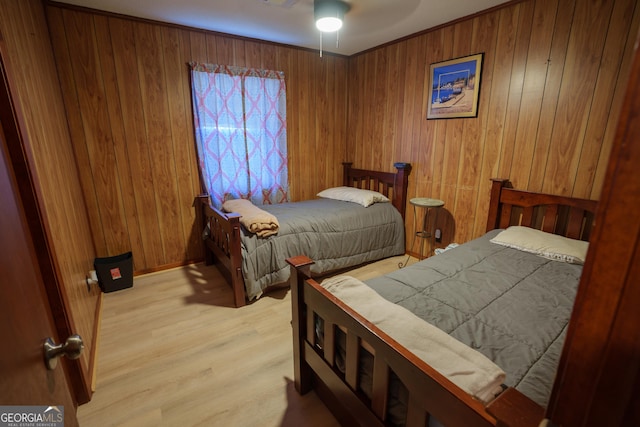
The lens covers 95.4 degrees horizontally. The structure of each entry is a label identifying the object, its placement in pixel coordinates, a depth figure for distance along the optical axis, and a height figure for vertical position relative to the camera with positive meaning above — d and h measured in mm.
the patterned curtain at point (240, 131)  3074 +110
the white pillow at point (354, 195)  3340 -645
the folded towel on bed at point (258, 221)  2451 -666
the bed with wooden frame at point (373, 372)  724 -743
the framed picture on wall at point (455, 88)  2662 +492
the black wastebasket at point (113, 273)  2660 -1176
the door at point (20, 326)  544 -380
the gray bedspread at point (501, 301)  1102 -787
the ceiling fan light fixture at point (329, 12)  2318 +1014
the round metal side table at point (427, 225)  3115 -937
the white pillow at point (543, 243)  1893 -708
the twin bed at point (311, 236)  2441 -893
